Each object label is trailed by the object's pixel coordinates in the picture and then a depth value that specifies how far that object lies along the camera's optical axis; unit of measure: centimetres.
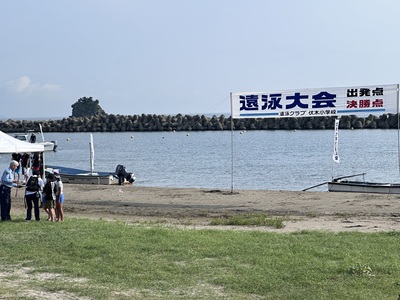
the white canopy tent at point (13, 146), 2012
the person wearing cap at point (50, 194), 1673
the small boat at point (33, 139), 5041
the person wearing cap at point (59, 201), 1692
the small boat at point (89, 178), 3459
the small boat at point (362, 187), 2597
